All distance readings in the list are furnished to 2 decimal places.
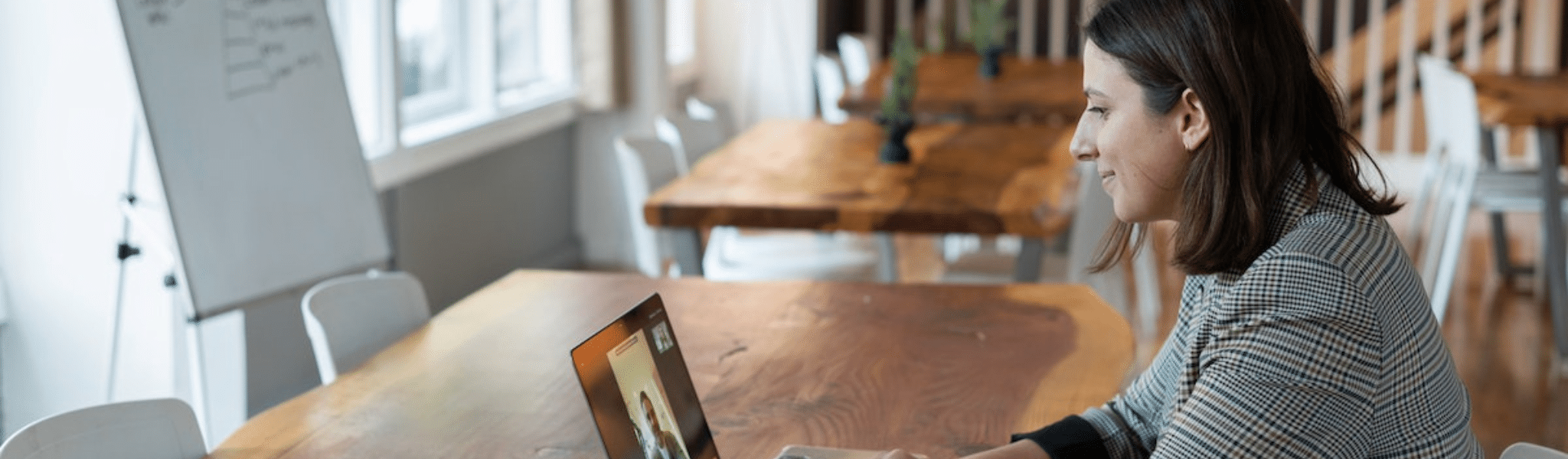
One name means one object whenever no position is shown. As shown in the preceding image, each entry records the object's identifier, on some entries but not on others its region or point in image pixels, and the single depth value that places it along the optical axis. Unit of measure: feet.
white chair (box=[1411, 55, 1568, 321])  16.75
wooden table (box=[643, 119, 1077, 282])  11.30
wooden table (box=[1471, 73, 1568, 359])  16.11
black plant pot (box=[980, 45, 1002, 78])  20.86
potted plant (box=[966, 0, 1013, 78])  20.56
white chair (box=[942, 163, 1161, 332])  12.08
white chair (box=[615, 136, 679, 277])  13.16
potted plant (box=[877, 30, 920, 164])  13.56
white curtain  26.00
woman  4.51
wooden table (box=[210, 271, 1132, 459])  6.31
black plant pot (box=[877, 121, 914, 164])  13.53
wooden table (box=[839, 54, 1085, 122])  18.61
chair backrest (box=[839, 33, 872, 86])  23.67
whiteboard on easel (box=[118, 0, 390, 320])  9.96
